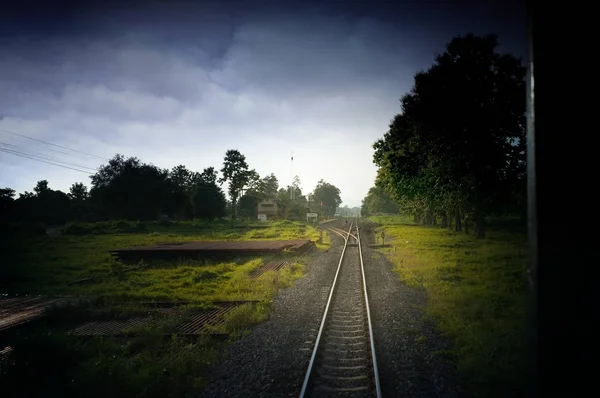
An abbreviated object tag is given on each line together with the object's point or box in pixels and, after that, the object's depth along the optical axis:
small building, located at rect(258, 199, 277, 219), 88.81
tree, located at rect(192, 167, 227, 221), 69.31
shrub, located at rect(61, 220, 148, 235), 43.22
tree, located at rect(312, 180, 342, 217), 179.00
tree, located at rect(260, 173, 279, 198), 148.96
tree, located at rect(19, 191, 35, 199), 61.80
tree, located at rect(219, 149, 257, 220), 80.12
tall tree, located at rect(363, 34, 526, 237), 17.38
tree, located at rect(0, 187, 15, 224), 53.87
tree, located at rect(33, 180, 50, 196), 84.19
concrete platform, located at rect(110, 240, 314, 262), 21.17
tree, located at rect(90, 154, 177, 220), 64.00
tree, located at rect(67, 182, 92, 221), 69.75
